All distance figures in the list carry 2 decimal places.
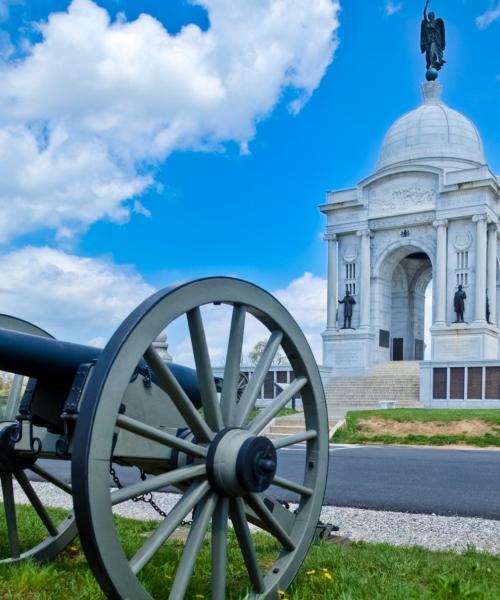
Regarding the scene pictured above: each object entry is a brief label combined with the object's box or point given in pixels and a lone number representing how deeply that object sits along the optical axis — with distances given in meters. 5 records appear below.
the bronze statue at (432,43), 44.22
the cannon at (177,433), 3.03
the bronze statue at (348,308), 38.59
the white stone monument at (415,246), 35.12
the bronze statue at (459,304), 35.19
